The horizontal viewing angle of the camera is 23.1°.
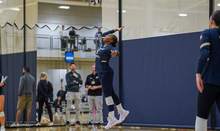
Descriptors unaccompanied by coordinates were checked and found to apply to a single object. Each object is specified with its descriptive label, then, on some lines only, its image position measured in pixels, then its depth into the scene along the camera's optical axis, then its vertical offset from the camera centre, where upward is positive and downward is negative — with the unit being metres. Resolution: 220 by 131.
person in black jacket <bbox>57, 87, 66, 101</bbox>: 15.87 -1.47
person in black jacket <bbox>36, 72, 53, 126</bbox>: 15.07 -1.39
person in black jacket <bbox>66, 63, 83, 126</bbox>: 15.06 -1.28
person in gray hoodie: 14.92 -1.35
